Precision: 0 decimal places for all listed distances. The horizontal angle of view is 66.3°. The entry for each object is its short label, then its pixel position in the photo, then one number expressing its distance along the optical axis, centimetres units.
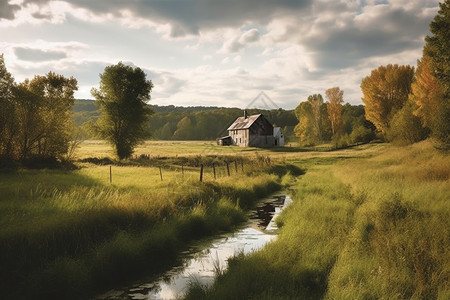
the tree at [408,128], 4966
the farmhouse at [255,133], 8225
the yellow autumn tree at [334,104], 8266
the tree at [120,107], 4641
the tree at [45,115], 3272
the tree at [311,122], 8469
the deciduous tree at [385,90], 6384
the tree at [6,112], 3023
